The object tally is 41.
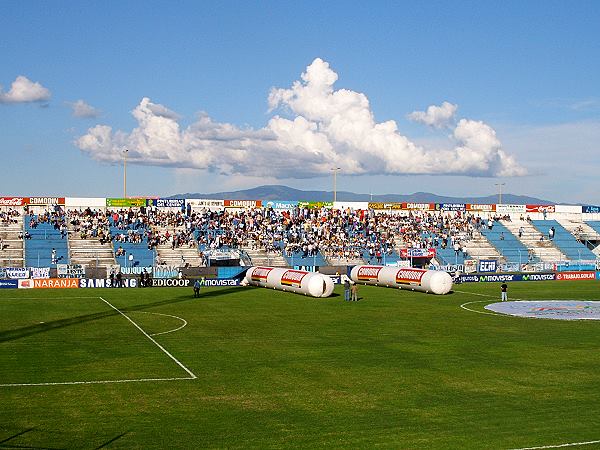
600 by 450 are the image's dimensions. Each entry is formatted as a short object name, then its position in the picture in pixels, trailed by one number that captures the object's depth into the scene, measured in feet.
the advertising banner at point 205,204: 330.42
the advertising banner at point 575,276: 269.85
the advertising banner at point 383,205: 362.14
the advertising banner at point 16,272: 237.66
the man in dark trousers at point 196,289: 191.21
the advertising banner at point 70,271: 233.55
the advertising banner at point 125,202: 319.06
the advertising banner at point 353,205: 356.69
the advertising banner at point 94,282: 220.64
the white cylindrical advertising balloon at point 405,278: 201.26
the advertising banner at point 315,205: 348.59
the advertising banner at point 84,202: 314.55
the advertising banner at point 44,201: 307.99
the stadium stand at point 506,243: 318.92
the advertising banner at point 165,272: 246.68
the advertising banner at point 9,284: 214.07
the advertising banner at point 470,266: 289.53
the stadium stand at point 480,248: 316.40
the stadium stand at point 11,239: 257.55
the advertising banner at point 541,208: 387.34
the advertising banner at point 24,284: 214.07
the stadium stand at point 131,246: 270.05
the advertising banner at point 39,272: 232.32
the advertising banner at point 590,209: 400.06
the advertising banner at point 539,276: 263.70
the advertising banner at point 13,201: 304.50
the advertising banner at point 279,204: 344.08
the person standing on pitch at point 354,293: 184.65
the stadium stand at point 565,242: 332.80
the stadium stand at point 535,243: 326.03
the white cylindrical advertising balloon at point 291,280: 192.24
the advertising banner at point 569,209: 397.60
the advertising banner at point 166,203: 323.16
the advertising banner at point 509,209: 382.79
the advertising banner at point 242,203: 338.75
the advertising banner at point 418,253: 298.29
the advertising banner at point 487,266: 291.99
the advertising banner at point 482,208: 378.94
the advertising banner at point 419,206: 370.43
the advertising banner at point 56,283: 215.72
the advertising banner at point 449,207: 373.03
